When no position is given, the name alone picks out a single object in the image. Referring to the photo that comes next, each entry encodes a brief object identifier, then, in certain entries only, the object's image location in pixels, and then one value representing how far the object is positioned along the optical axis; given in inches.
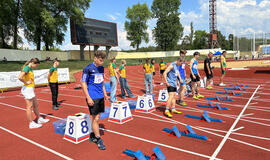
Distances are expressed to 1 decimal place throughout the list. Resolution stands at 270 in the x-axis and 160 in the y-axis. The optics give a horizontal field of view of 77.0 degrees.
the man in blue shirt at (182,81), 237.3
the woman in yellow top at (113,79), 287.3
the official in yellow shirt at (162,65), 517.0
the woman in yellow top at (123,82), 328.9
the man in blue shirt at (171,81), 218.8
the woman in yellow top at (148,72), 349.5
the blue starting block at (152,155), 114.8
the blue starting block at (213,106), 247.6
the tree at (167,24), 2050.9
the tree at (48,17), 997.8
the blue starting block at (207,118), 198.2
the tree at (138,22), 2162.9
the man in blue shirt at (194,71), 296.2
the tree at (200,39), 3499.0
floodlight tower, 2421.3
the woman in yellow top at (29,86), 182.7
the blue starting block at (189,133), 154.7
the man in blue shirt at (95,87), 132.4
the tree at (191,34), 3472.0
